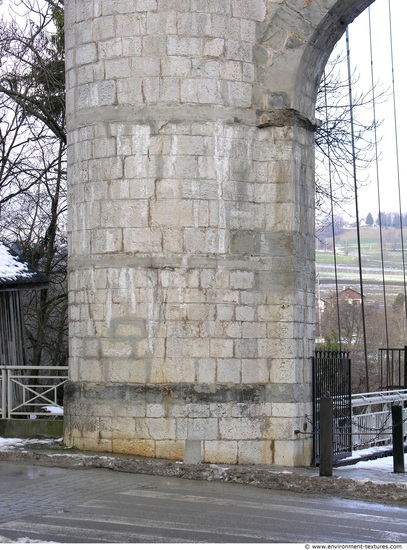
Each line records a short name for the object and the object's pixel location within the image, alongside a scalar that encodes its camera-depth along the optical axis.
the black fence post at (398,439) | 15.13
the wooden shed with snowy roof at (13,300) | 21.74
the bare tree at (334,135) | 25.89
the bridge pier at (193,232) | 15.50
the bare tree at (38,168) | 27.22
